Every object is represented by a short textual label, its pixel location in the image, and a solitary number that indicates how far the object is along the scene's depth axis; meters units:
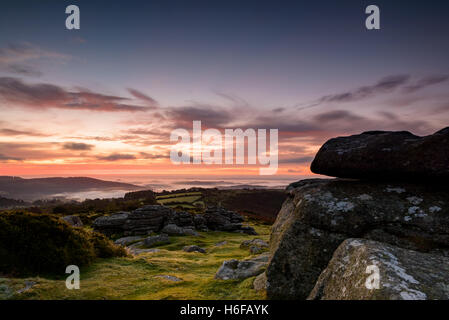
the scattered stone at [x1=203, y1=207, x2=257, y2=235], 51.06
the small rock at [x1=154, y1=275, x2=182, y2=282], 11.91
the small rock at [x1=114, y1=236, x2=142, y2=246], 33.33
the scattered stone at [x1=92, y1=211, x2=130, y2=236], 40.31
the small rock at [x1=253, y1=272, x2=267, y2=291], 8.45
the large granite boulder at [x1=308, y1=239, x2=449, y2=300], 4.64
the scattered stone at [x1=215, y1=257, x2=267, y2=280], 10.82
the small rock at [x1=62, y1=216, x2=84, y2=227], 40.69
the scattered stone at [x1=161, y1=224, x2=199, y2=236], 39.09
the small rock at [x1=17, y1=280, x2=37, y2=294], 8.55
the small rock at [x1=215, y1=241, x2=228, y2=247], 31.30
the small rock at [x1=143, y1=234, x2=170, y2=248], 30.37
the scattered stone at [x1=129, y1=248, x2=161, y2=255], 24.98
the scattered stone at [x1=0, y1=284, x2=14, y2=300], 8.14
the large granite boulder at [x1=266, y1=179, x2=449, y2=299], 7.30
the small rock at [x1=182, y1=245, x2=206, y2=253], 25.57
